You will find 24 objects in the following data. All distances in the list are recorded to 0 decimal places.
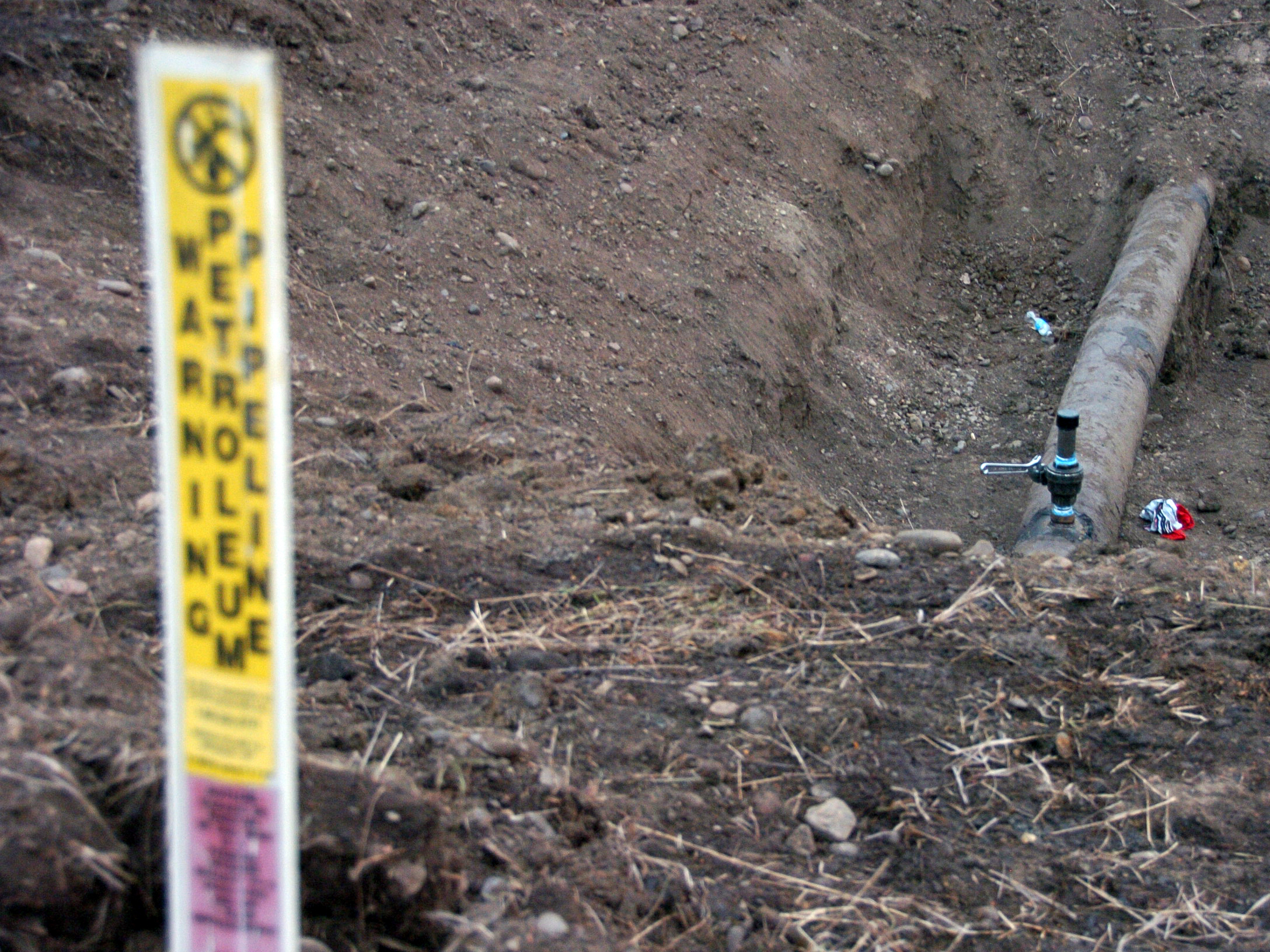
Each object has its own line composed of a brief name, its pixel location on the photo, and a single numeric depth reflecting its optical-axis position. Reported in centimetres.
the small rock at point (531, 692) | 224
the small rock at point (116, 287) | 361
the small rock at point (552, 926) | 160
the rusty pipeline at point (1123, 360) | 473
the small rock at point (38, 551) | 246
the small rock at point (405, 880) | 150
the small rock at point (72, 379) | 304
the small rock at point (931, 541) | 296
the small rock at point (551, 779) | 198
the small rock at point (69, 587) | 235
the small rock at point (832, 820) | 212
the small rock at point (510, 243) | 488
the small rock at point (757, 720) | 229
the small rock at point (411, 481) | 301
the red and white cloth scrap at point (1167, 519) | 531
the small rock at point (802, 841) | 207
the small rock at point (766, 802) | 212
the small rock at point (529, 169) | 525
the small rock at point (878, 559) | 283
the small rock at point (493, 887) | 166
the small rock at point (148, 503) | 269
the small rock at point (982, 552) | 299
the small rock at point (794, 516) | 312
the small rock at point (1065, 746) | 238
